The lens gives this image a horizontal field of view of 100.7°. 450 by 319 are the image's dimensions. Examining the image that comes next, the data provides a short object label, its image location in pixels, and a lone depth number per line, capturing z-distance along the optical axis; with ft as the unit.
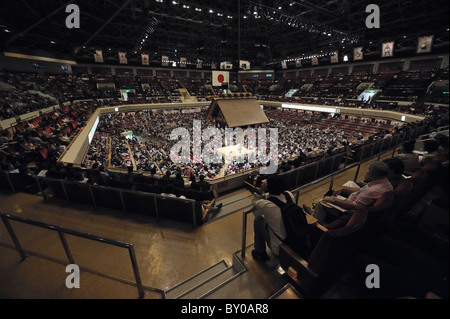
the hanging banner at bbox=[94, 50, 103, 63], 88.53
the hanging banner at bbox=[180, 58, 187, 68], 112.33
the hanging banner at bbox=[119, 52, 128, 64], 95.30
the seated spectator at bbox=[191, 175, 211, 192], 15.20
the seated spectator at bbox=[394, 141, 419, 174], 12.19
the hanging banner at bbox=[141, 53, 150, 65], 99.86
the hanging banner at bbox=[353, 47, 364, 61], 75.80
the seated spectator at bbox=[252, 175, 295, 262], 7.23
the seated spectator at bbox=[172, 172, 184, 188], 15.14
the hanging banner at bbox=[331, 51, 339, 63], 93.27
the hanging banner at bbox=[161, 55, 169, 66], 107.98
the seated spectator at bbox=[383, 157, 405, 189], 8.02
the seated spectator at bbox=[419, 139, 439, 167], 7.57
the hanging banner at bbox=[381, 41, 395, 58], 65.51
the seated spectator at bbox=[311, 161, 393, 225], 7.47
